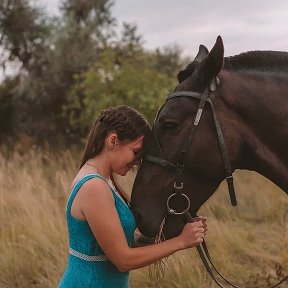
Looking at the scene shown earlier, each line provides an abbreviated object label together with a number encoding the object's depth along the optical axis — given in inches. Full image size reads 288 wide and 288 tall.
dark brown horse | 102.9
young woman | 97.7
